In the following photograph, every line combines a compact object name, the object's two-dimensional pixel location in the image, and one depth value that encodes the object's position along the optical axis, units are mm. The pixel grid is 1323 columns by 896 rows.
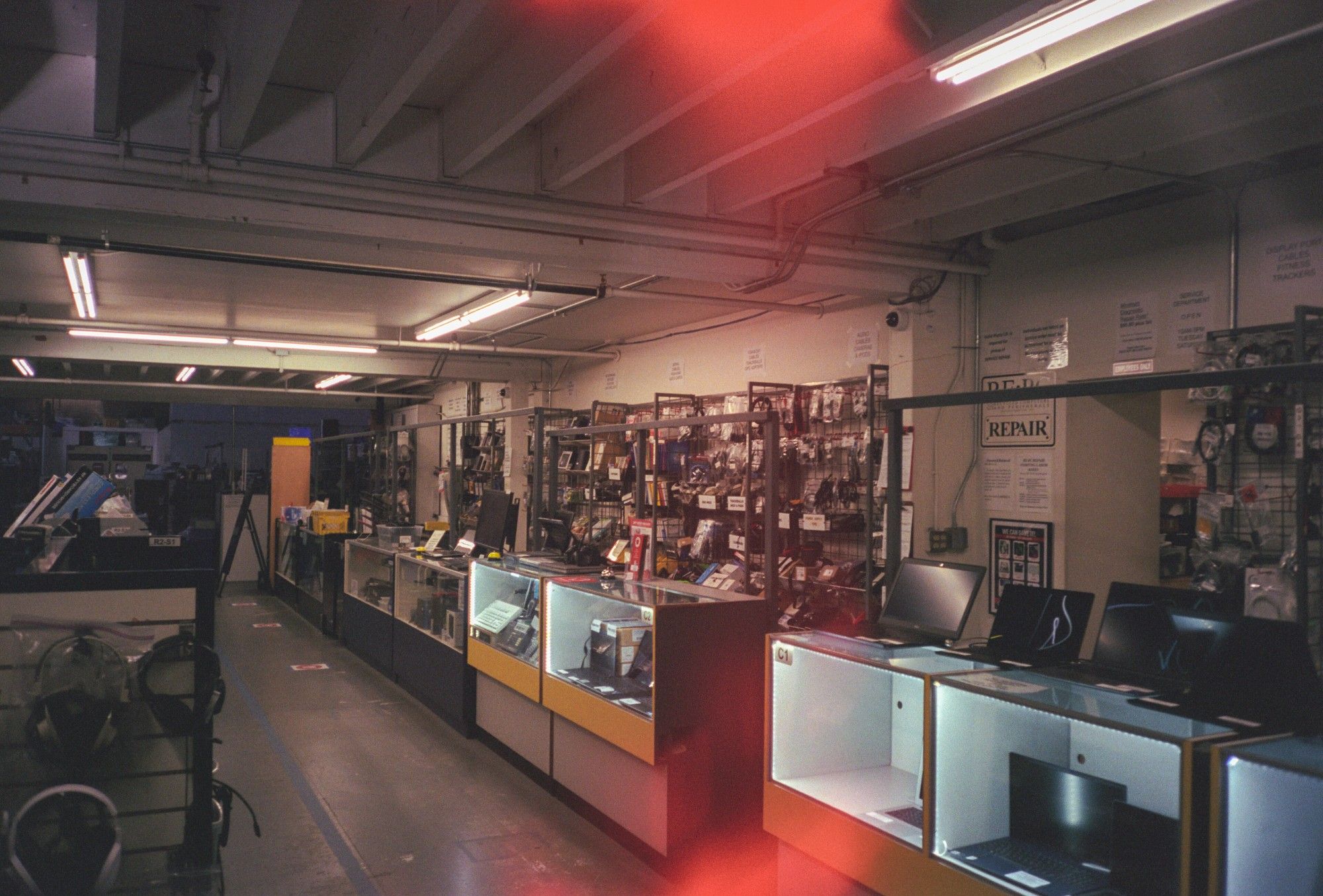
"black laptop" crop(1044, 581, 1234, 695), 2578
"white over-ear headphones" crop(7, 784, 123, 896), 1919
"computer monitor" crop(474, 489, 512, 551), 6531
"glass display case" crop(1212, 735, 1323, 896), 1978
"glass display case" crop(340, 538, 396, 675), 7785
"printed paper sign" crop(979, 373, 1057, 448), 5652
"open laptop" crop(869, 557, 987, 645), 3270
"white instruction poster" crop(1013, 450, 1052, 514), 5652
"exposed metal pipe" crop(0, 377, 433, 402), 13578
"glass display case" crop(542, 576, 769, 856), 4047
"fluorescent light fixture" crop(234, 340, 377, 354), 9945
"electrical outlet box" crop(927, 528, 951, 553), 6062
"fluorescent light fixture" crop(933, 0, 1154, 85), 2871
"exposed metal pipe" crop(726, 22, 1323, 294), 3287
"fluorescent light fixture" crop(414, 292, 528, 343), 7617
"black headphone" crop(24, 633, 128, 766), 2008
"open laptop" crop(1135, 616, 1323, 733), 2287
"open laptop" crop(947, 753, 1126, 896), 2473
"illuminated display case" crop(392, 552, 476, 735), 6172
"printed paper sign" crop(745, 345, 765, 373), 8234
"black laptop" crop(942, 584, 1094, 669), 2984
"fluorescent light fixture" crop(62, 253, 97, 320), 6379
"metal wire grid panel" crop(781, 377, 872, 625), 6441
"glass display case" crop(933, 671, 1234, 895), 2246
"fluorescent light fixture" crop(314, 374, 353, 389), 14484
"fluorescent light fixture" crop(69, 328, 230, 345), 9477
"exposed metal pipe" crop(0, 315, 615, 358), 8797
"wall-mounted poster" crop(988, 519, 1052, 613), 5660
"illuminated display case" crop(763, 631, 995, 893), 3072
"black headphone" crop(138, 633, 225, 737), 2154
